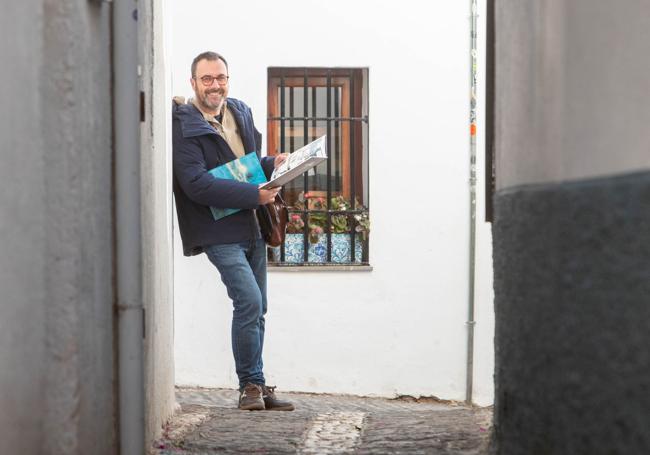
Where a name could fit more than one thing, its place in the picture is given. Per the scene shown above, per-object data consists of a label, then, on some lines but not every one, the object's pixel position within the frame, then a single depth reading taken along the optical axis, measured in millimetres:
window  10766
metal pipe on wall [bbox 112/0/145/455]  3906
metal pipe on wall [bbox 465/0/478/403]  10906
